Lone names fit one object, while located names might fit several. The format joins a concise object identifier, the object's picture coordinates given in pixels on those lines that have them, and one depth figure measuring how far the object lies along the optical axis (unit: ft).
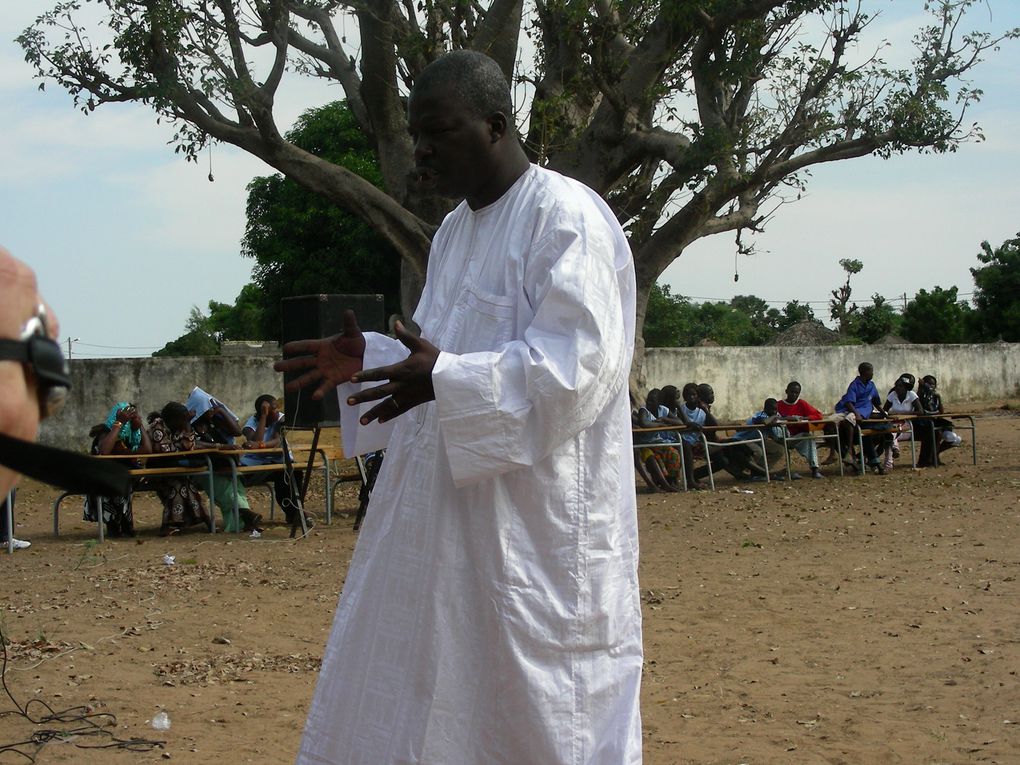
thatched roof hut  137.49
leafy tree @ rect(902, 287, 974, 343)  135.33
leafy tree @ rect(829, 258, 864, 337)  146.72
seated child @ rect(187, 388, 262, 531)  35.40
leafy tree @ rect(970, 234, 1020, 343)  128.77
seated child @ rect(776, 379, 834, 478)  47.19
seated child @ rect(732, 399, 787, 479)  46.21
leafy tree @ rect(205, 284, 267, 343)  138.15
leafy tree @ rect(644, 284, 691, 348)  137.69
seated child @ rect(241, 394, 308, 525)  35.55
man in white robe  8.44
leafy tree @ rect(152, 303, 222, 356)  130.93
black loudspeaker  34.99
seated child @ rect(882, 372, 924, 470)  51.01
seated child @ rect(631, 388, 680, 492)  43.73
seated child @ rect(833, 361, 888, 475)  47.93
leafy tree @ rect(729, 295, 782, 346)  159.02
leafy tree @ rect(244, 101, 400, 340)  82.28
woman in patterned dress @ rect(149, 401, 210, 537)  35.12
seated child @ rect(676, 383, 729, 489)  44.70
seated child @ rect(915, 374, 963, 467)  50.21
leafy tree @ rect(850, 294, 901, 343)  142.10
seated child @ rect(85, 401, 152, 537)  33.86
